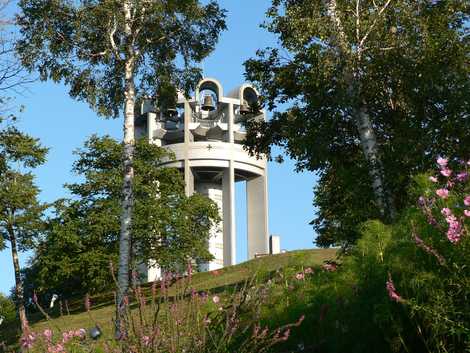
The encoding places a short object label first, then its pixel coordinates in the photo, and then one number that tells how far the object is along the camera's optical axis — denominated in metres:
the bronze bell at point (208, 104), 60.78
